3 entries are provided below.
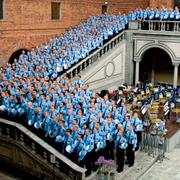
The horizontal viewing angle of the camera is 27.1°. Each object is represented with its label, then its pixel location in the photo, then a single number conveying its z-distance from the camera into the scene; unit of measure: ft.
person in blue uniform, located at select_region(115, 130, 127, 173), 41.52
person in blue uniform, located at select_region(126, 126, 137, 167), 42.45
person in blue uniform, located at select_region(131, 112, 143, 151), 45.12
